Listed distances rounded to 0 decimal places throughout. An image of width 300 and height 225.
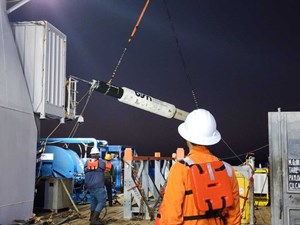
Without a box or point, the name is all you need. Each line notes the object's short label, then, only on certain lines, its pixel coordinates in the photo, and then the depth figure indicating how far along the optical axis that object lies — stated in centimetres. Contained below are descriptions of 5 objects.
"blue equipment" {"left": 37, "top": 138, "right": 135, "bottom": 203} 1370
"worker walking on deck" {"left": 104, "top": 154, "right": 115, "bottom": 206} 1525
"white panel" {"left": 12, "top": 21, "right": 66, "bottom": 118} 990
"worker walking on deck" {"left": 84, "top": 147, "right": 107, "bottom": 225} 1064
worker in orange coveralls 337
